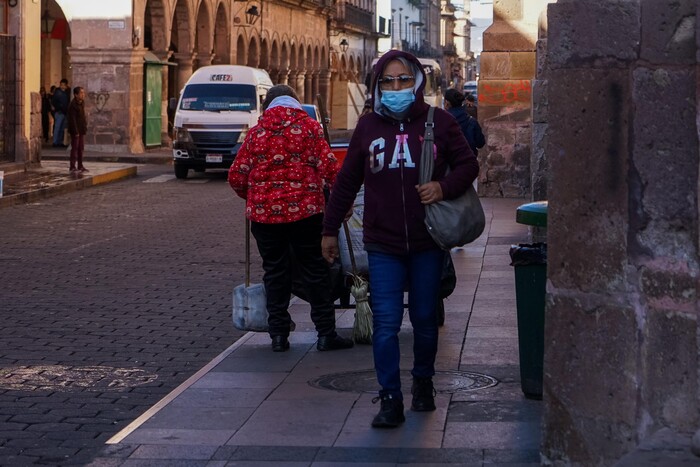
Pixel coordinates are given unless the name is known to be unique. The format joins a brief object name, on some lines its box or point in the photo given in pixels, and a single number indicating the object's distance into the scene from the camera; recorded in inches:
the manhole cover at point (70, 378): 310.0
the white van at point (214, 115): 1088.8
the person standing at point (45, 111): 1470.2
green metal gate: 1422.2
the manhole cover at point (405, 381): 288.5
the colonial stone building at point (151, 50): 1360.7
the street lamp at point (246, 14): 1812.6
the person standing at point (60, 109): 1414.9
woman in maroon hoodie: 254.5
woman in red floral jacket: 331.9
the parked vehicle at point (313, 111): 963.8
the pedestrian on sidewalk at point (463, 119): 601.3
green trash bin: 264.8
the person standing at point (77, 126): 1059.9
